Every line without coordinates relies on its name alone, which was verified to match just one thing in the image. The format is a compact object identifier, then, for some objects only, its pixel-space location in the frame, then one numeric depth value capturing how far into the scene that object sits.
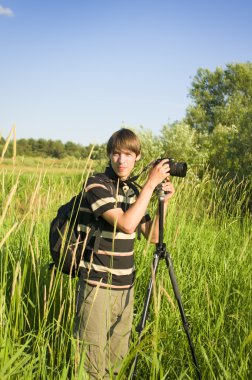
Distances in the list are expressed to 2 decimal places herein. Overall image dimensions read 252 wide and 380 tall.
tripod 1.99
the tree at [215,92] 29.05
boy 1.94
